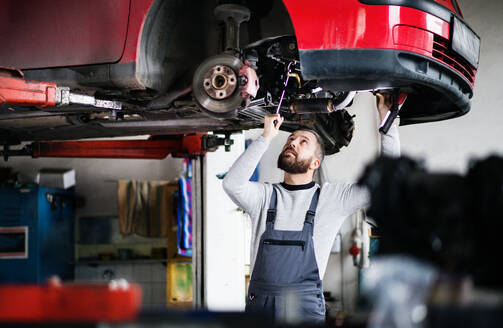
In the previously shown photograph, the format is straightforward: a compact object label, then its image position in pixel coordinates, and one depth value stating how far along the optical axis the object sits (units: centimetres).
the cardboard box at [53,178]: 698
